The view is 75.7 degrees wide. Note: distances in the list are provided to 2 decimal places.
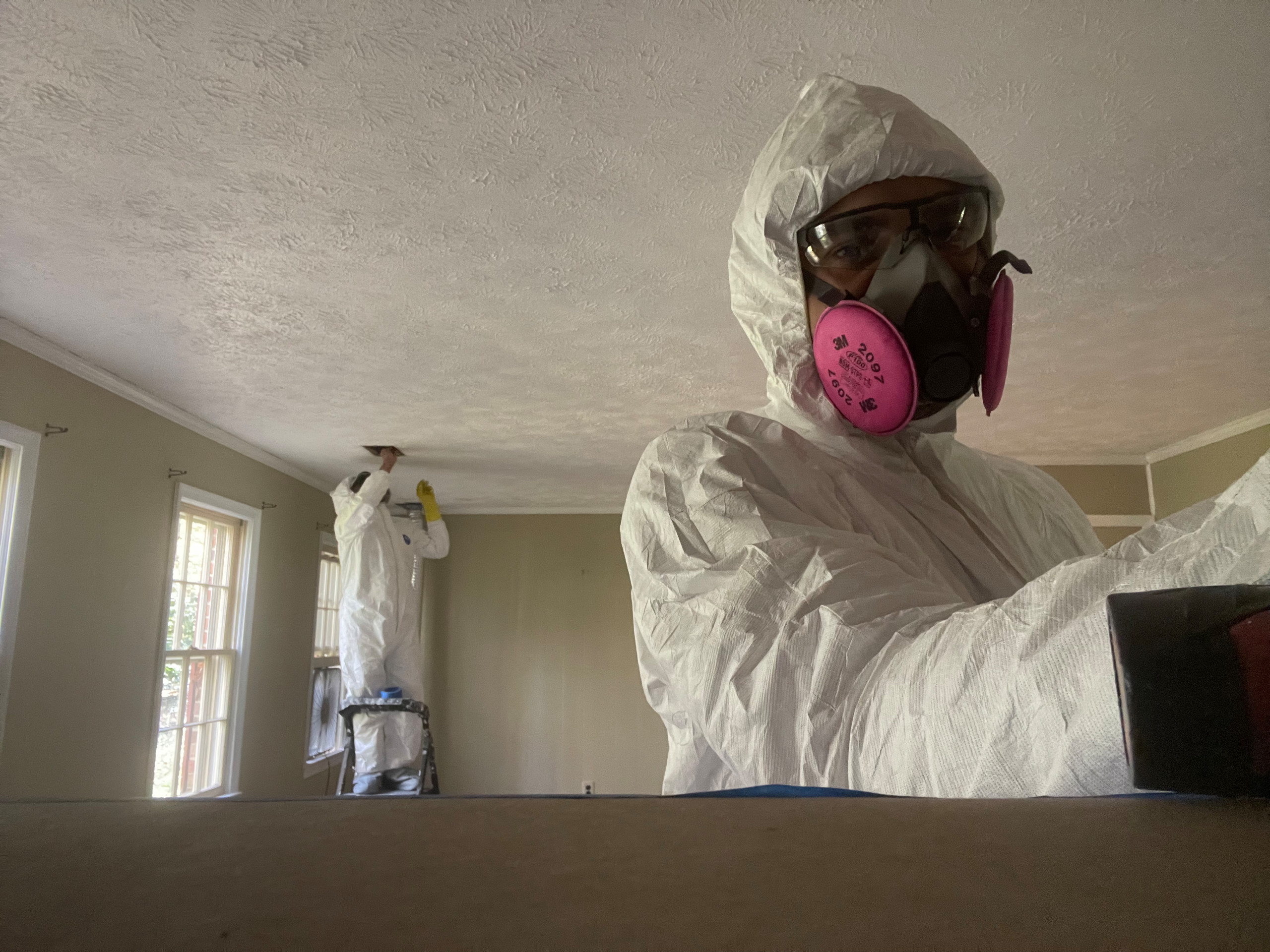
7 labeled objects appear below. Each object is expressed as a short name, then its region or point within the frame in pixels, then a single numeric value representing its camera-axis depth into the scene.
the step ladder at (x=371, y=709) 4.84
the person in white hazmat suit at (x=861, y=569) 0.45
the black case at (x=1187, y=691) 0.21
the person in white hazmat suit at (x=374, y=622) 4.87
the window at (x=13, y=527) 2.94
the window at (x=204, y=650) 4.17
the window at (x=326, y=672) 5.94
